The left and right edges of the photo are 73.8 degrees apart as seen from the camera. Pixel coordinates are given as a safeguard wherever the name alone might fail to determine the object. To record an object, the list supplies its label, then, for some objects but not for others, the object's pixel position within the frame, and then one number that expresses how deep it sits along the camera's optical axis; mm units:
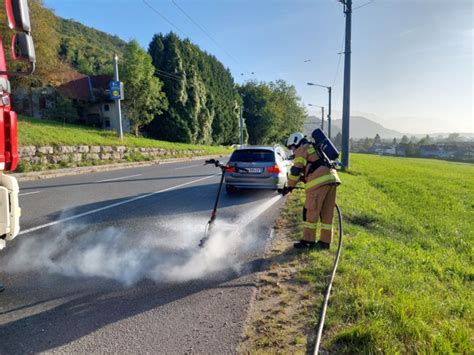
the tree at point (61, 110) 34344
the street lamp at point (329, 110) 32000
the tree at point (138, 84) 31578
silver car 9398
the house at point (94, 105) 41562
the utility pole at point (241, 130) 49975
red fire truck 2828
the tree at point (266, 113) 69875
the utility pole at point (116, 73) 21516
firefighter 4570
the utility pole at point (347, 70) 16812
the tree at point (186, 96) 38688
